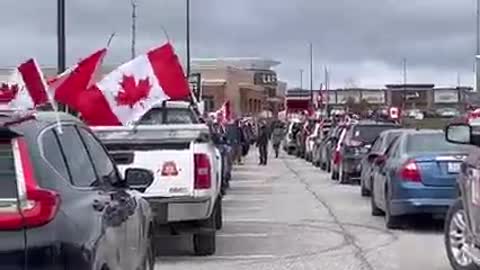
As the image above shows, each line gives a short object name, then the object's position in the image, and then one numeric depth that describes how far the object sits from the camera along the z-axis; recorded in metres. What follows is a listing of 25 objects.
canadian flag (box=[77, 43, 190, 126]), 13.51
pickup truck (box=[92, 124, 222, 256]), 12.85
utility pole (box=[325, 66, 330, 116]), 74.50
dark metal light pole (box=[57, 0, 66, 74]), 17.11
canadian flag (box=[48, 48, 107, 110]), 10.92
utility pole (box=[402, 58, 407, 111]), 94.84
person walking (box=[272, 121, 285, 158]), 53.84
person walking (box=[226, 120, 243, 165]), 35.25
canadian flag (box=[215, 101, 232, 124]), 39.04
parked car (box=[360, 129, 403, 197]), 20.25
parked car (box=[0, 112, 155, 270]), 5.86
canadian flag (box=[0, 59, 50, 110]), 9.77
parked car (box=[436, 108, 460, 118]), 72.25
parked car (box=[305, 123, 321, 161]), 45.74
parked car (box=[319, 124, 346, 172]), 34.52
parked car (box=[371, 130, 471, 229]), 15.94
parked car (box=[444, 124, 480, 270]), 10.84
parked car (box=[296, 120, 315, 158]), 51.95
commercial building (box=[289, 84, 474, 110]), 98.52
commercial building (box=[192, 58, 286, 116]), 90.19
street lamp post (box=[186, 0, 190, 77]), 43.34
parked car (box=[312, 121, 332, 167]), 40.88
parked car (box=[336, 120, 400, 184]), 29.09
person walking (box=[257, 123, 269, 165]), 44.88
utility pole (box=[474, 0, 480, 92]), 30.52
